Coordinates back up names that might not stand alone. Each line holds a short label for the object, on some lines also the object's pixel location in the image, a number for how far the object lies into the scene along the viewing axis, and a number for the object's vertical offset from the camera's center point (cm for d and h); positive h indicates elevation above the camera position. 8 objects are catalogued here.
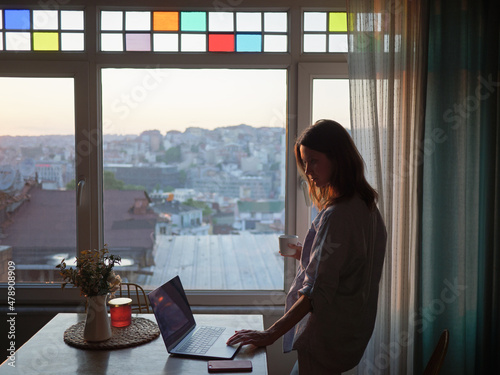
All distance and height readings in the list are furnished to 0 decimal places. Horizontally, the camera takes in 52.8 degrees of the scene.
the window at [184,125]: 303 +27
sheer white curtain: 276 +26
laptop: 178 -62
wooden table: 168 -67
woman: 166 -34
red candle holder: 209 -60
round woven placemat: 189 -66
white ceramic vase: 192 -58
